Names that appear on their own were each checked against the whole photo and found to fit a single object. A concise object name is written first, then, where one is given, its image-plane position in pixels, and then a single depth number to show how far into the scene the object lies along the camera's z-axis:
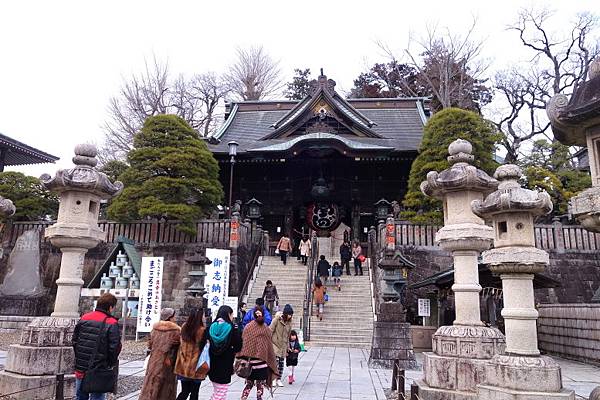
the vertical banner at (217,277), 14.35
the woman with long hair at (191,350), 4.79
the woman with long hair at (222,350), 5.01
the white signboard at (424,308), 13.98
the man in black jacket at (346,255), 18.30
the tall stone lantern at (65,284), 6.48
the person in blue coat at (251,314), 6.53
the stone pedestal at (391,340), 10.19
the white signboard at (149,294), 12.91
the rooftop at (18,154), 21.31
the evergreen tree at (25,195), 18.53
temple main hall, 21.89
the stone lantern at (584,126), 4.98
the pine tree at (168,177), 16.98
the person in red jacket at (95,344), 4.59
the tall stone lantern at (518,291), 4.85
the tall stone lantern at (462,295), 6.30
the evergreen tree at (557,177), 19.47
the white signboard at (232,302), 13.52
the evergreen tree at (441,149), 17.25
